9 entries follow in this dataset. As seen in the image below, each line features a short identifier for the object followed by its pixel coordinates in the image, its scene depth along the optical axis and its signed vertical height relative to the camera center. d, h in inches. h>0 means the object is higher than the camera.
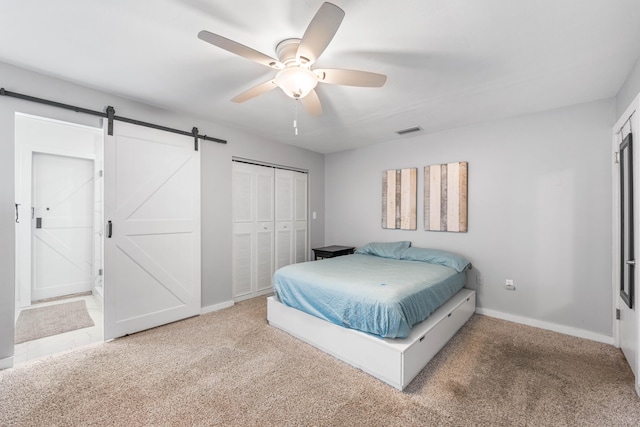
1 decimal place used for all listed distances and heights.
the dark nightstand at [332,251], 171.2 -23.2
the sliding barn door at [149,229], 109.2 -6.5
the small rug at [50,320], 115.3 -49.5
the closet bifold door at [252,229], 154.9 -8.7
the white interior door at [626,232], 78.5 -5.7
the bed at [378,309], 81.4 -33.1
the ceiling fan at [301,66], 58.7 +37.6
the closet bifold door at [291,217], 178.0 -1.8
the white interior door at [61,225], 156.2 -6.8
